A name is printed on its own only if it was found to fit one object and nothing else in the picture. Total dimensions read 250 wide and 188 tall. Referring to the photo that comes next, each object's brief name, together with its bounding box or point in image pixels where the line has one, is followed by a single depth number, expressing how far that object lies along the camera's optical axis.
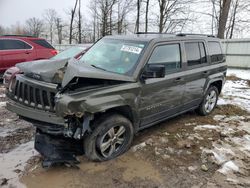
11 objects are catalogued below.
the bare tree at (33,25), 45.05
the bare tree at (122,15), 25.28
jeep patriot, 2.58
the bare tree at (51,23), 41.54
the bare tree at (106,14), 25.32
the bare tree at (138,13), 21.67
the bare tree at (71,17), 27.21
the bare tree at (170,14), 18.36
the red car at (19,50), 7.04
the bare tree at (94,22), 28.50
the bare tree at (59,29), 37.01
